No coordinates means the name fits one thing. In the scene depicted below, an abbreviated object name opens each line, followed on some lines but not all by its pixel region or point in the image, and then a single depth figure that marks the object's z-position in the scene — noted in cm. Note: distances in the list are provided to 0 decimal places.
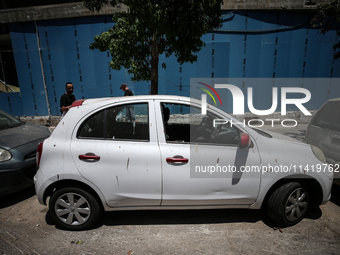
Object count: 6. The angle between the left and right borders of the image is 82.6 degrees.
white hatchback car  242
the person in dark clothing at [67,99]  561
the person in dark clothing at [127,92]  683
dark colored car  309
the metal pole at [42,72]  914
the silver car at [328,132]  329
